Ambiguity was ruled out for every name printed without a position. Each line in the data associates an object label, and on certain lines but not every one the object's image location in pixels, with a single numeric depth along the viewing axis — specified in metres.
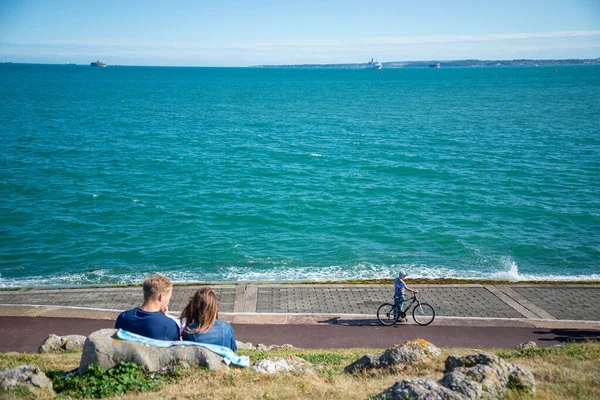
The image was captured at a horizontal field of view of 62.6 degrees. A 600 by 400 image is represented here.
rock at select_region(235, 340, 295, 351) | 11.90
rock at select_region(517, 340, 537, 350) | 11.03
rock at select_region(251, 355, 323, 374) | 8.26
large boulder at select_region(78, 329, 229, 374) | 7.26
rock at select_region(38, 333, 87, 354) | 11.66
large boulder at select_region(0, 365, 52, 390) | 7.10
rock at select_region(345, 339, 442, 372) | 8.77
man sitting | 7.18
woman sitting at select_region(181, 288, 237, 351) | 7.36
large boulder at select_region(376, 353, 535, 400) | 6.50
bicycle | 15.47
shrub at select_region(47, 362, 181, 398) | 7.06
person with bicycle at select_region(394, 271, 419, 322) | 15.30
